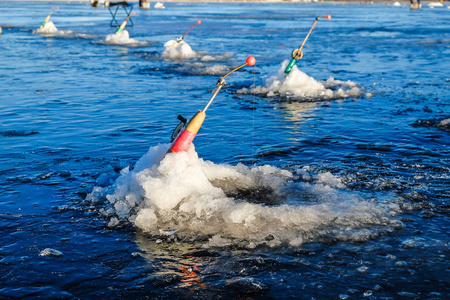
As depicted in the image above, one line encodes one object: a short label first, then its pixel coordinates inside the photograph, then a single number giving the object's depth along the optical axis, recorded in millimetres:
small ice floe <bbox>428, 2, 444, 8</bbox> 88806
